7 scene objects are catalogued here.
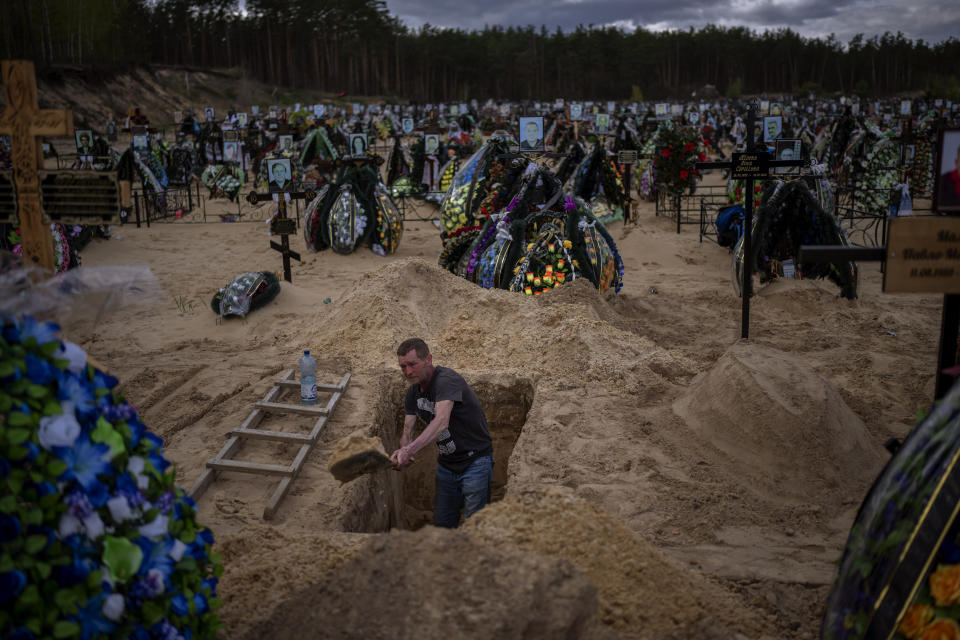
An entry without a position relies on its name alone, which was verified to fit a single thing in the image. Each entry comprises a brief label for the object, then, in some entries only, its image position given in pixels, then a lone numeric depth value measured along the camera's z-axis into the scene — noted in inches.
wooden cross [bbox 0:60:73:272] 143.5
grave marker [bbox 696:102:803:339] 287.0
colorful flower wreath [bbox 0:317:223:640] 78.9
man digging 186.1
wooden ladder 185.9
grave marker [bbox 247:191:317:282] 406.0
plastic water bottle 235.0
